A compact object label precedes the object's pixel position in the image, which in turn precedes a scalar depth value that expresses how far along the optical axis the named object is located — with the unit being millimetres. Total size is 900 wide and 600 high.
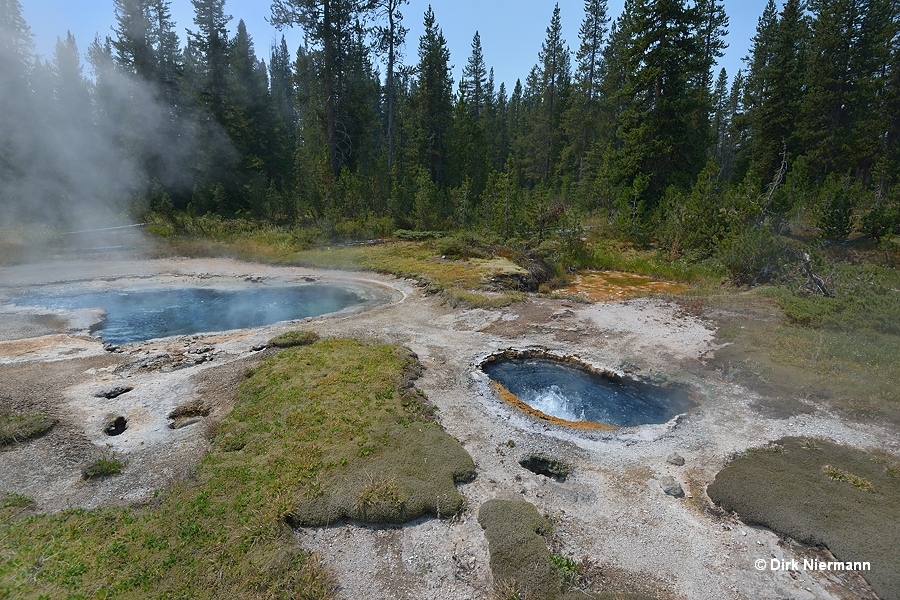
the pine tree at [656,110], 27719
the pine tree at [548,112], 46625
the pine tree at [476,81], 53959
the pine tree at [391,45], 34750
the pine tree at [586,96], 43625
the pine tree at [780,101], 31328
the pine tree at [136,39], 34750
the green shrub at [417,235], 26678
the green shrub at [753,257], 17688
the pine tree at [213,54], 33906
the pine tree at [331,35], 30312
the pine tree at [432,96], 38688
